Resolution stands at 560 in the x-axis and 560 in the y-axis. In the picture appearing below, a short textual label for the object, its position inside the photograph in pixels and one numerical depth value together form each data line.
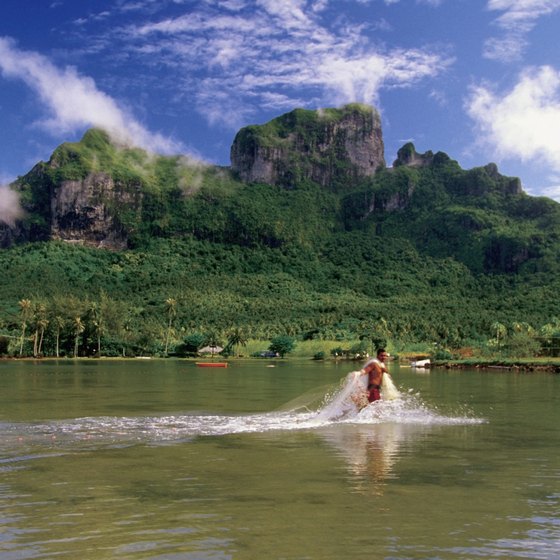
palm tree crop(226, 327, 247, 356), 139.00
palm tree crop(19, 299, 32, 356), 121.75
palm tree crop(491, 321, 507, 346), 110.91
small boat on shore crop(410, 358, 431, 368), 93.19
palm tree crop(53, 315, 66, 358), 122.30
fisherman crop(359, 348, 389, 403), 22.09
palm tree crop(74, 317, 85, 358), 122.62
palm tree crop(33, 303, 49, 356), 120.54
